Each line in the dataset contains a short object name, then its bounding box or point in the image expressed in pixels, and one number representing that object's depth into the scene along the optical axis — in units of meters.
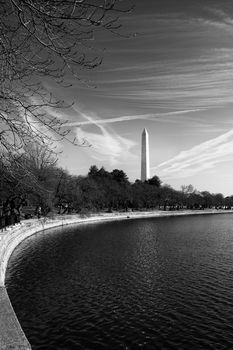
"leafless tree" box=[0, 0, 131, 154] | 7.35
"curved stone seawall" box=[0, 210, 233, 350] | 13.09
